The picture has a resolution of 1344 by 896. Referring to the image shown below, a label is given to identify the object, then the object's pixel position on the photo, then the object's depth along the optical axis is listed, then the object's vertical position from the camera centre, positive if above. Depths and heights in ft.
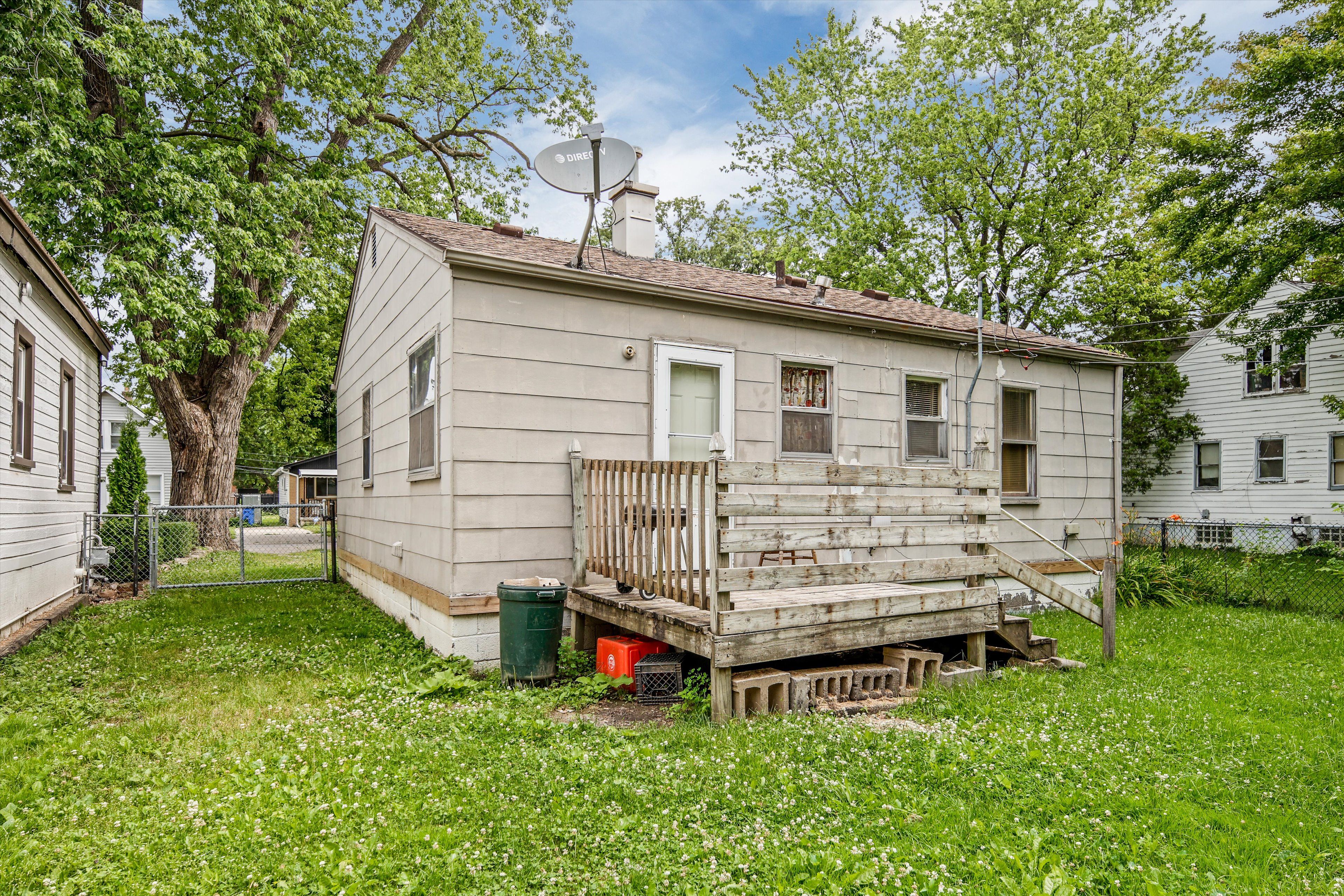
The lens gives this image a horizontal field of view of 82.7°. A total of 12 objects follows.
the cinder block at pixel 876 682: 17.30 -5.05
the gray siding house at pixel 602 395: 20.36 +2.25
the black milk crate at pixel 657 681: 17.28 -4.99
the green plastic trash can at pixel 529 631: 18.44 -4.15
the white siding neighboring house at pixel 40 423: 21.40 +1.17
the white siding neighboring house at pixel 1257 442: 56.18 +1.85
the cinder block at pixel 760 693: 15.64 -4.81
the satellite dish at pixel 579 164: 21.53 +8.46
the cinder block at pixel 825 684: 16.52 -4.89
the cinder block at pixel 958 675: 18.56 -5.20
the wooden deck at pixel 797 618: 15.70 -3.58
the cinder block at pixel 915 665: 18.19 -4.83
